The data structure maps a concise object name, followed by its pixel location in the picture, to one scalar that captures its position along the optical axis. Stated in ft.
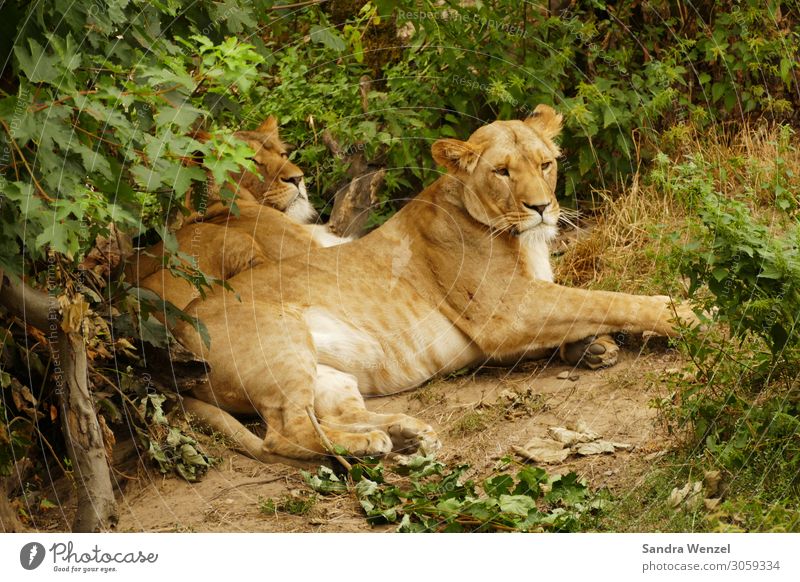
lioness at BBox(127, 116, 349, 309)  63.72
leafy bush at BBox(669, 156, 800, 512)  49.55
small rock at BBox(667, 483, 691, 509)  49.67
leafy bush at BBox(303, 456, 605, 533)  49.65
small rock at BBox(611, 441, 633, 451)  54.90
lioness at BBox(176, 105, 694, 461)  59.57
